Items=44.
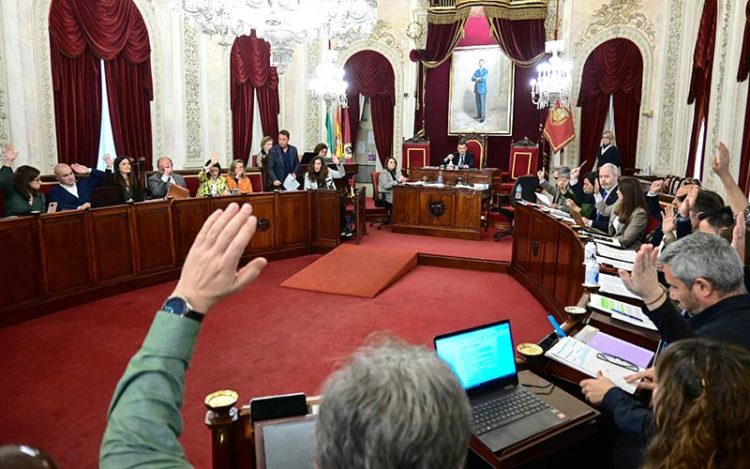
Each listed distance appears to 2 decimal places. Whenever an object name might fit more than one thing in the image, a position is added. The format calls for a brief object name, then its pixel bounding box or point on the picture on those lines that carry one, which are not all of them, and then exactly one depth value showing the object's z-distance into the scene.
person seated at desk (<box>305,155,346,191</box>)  7.88
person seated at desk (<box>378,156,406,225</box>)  9.40
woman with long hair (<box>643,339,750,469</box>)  1.16
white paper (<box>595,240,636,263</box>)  4.03
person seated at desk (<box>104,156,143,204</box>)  6.04
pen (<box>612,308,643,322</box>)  2.76
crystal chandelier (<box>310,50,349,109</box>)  9.35
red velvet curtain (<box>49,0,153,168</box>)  6.81
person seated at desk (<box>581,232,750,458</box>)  1.83
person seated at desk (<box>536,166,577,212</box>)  6.77
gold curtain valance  10.27
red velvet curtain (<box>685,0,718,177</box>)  6.98
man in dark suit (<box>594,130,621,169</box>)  9.17
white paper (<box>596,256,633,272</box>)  3.75
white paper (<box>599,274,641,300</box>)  3.20
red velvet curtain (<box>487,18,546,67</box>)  10.37
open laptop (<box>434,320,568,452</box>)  1.94
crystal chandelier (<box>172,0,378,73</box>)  5.21
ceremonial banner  10.17
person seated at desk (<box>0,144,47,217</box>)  5.16
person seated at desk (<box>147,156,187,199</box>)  6.82
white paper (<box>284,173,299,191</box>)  7.93
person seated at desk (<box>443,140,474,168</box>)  9.98
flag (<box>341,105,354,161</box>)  12.36
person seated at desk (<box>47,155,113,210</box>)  5.57
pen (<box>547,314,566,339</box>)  2.57
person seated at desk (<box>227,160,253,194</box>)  7.50
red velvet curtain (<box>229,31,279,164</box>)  9.59
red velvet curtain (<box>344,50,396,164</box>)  11.62
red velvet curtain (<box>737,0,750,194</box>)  5.57
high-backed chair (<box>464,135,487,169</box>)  11.30
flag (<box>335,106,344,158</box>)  11.84
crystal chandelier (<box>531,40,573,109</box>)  8.70
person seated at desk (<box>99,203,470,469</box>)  0.79
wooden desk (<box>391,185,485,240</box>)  8.52
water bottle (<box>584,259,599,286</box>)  3.46
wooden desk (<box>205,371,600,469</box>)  1.83
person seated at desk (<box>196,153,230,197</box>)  7.04
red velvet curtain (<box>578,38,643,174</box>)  9.70
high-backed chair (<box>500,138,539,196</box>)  10.64
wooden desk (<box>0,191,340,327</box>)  4.79
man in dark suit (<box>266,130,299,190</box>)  8.02
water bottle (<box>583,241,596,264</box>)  3.81
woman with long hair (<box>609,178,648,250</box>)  4.45
